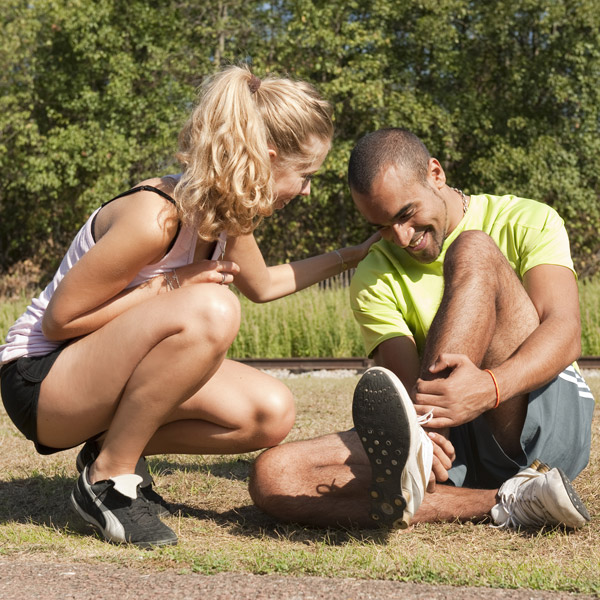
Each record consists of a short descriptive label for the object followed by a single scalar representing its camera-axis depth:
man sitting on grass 2.90
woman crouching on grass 3.04
